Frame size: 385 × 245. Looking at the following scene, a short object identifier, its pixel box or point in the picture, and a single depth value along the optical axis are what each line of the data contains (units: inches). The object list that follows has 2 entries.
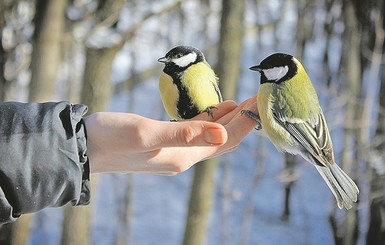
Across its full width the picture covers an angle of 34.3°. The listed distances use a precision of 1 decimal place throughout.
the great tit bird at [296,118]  50.3
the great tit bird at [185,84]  47.4
